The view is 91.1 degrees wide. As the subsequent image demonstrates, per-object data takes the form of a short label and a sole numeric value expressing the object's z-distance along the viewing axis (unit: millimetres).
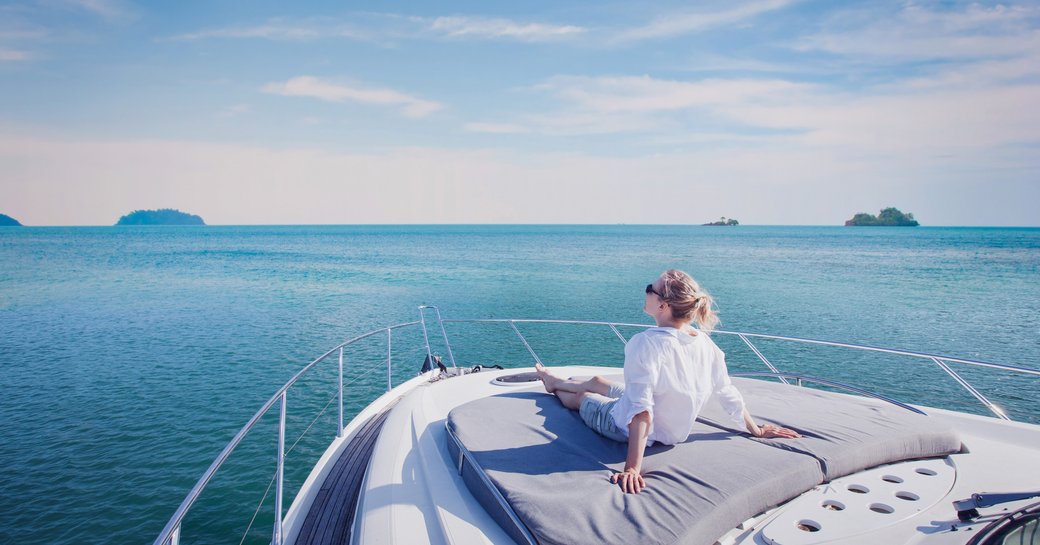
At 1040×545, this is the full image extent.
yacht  1807
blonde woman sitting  2057
